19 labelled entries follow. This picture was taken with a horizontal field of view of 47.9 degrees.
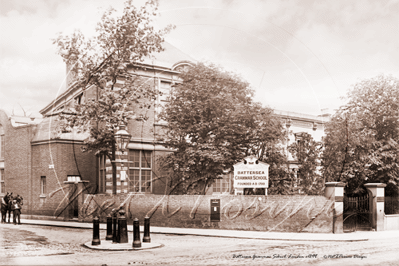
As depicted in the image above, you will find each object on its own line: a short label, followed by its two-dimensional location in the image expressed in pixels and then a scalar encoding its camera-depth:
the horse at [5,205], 26.25
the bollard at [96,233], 14.36
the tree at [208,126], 17.83
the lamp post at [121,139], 22.94
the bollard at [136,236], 13.80
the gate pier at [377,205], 21.89
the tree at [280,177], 21.42
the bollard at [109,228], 15.80
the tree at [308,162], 22.41
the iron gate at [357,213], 20.71
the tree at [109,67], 23.72
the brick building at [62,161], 28.17
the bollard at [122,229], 14.66
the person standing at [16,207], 24.91
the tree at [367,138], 23.95
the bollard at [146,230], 15.08
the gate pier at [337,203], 19.84
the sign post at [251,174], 20.50
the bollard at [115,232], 14.99
